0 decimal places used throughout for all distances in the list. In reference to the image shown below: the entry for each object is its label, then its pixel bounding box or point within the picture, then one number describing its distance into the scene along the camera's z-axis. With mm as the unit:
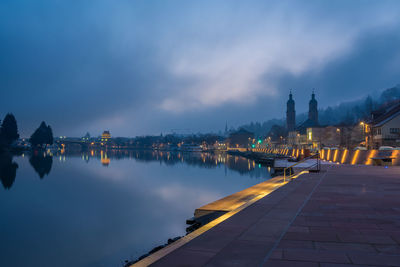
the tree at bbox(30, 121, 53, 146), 169875
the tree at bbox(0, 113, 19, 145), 132000
